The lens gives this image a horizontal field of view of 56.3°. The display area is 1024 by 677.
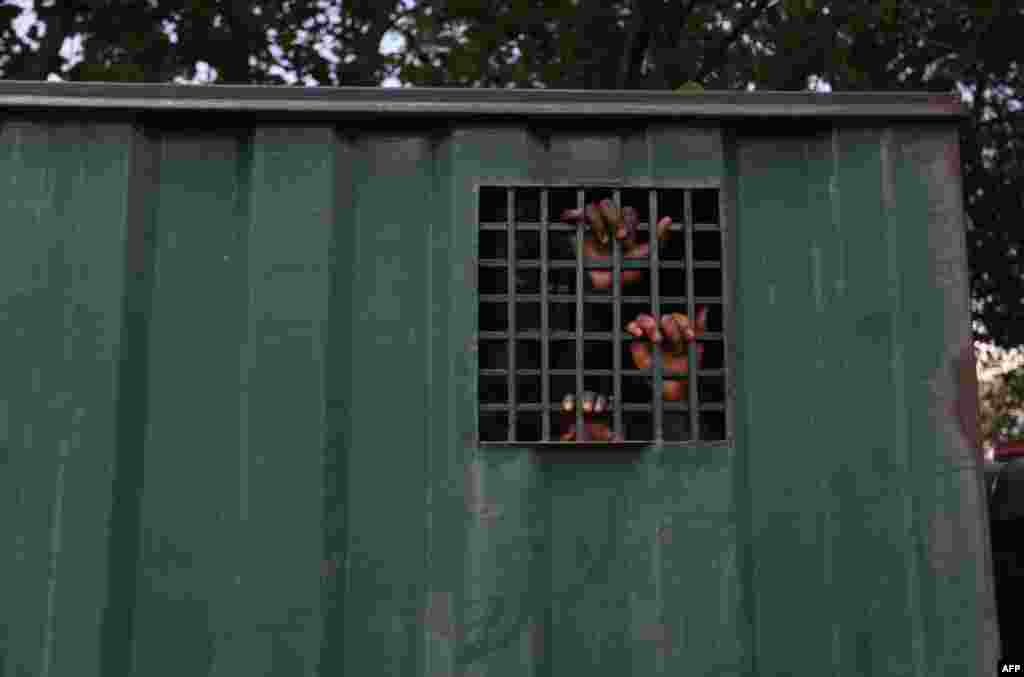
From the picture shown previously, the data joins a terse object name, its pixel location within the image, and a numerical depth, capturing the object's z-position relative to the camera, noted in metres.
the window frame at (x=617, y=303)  3.18
